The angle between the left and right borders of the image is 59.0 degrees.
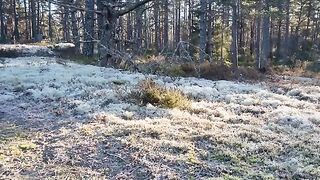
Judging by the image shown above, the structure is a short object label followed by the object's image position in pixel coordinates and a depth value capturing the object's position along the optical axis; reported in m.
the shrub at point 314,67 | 14.26
